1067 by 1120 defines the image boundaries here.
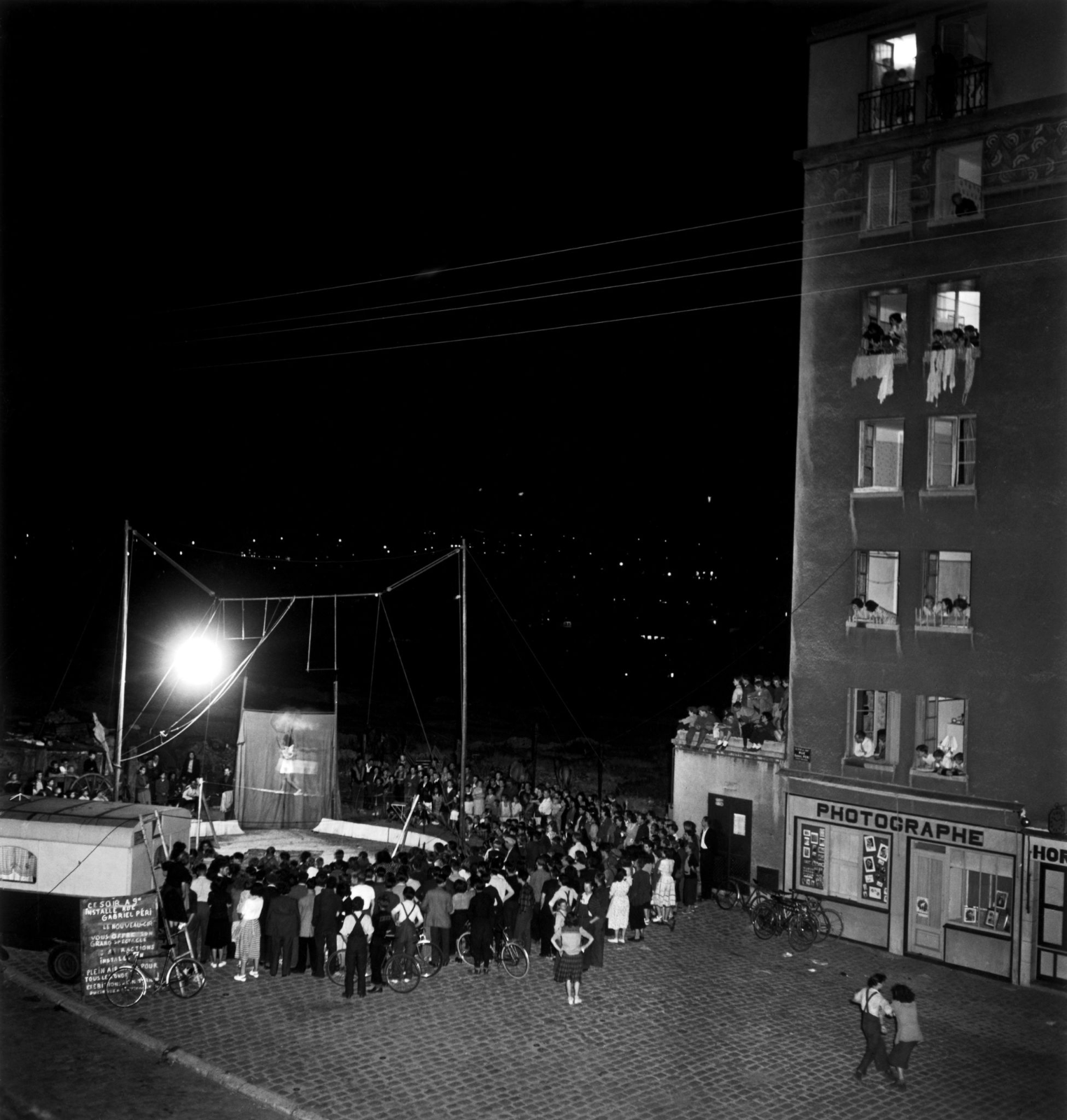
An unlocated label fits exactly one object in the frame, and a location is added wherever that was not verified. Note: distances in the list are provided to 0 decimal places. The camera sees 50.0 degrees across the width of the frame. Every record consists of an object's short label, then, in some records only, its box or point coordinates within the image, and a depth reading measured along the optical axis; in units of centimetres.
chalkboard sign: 1766
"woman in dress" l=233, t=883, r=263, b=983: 1902
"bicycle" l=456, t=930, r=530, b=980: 2012
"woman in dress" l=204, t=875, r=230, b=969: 1930
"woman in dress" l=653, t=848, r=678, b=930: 2325
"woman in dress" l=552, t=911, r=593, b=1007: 1820
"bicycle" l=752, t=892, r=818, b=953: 2272
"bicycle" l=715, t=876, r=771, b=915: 2439
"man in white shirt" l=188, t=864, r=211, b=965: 1956
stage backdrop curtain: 3106
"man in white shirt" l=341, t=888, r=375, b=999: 1841
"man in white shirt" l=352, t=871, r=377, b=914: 1916
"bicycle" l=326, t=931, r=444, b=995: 1884
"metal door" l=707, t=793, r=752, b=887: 2617
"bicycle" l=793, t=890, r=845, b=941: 2328
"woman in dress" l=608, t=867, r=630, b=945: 2175
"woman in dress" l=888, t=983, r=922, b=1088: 1548
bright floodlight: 2853
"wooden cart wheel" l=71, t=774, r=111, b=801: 3056
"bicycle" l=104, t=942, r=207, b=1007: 1772
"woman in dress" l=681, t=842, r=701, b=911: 2538
